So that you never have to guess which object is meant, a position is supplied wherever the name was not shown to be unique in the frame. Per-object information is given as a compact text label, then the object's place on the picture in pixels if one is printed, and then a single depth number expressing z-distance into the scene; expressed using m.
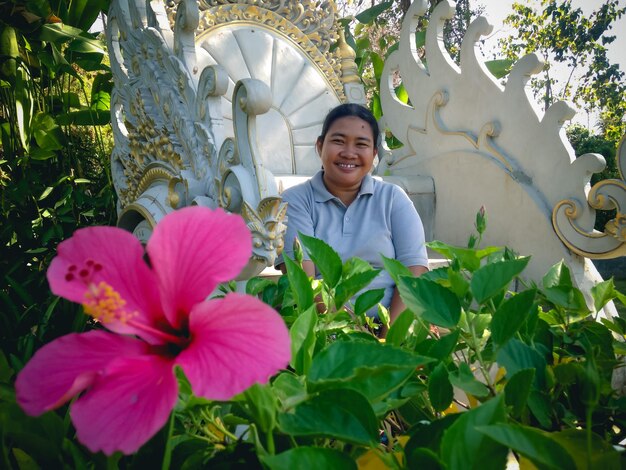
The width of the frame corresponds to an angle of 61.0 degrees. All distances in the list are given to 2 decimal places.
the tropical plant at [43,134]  2.62
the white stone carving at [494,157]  2.43
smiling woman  1.95
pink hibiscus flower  0.22
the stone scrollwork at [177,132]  1.44
